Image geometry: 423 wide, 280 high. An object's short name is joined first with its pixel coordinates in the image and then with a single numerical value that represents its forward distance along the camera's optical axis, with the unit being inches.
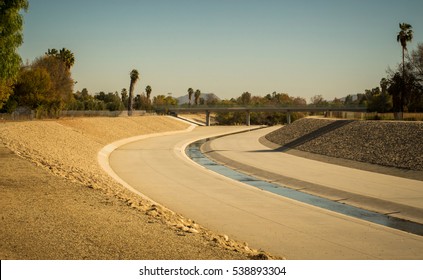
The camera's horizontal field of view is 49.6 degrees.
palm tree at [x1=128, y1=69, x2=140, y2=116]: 5128.0
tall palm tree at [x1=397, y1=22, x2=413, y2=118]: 3127.5
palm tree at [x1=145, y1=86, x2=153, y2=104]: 7687.5
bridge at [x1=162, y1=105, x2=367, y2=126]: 5098.4
